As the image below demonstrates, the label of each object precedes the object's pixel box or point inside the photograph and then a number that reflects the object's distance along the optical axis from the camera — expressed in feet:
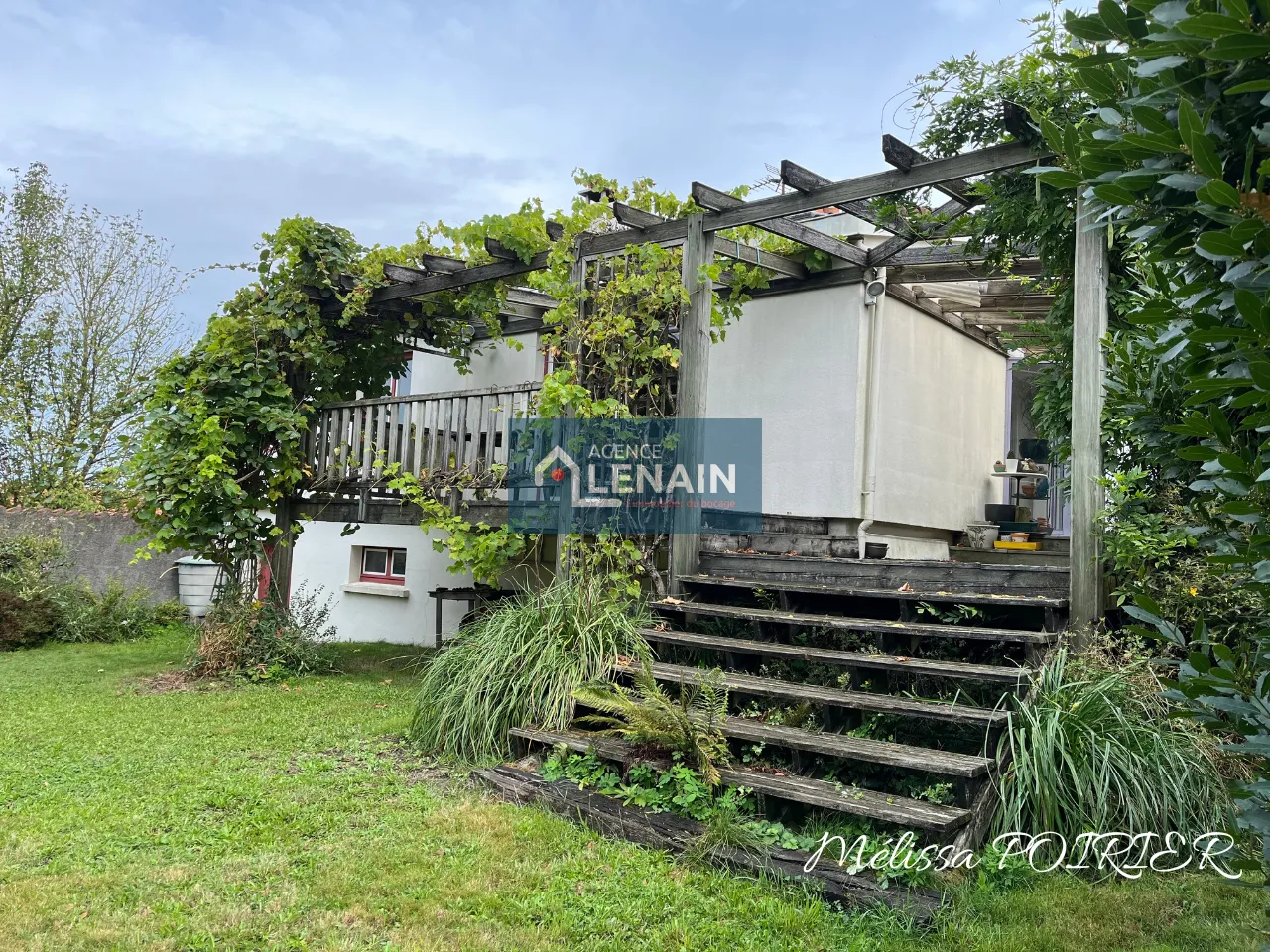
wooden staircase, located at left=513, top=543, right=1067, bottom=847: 12.23
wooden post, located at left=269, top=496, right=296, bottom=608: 29.66
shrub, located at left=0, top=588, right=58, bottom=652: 32.58
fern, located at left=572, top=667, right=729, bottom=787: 13.32
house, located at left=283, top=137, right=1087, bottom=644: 22.66
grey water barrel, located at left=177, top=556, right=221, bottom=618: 40.40
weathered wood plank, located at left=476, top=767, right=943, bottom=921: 10.37
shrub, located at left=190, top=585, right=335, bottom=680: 25.18
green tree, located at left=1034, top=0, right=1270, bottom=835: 4.89
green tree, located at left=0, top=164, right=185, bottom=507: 45.60
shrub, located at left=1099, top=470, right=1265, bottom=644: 13.15
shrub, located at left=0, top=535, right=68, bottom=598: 33.96
